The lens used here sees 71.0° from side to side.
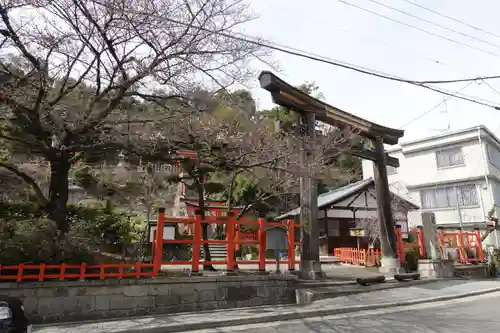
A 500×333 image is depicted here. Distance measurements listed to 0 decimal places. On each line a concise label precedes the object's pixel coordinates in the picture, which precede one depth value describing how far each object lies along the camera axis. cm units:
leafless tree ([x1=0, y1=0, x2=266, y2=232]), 759
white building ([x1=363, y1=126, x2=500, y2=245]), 2462
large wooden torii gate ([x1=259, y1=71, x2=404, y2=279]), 1099
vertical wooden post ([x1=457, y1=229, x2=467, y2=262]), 1645
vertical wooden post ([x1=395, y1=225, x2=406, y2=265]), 1484
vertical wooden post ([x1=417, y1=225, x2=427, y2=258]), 1577
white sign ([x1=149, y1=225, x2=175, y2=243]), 1000
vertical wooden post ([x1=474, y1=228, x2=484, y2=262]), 1689
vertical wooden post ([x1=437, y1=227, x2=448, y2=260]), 1530
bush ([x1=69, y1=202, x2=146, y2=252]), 1505
